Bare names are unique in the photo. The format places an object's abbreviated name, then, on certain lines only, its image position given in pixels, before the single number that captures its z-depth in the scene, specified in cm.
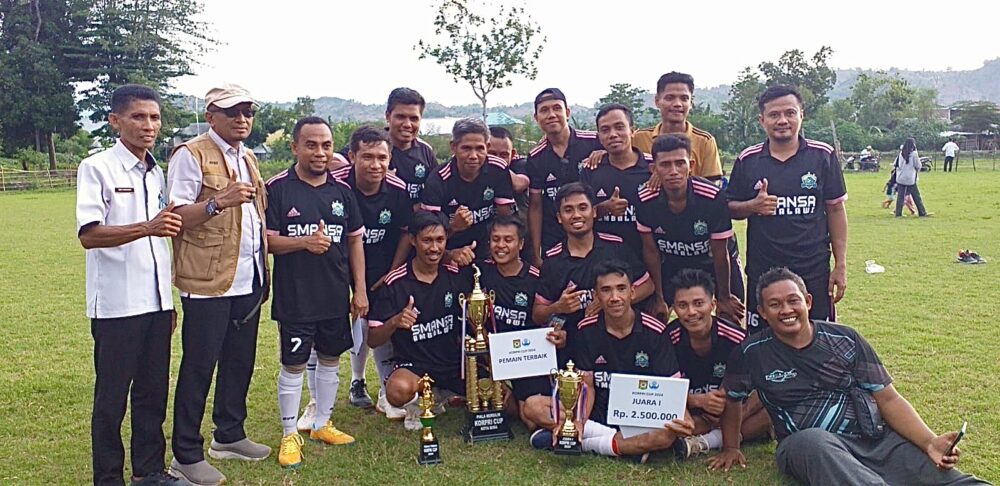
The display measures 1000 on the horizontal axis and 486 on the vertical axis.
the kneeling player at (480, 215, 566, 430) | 517
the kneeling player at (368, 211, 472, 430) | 516
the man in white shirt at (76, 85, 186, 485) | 371
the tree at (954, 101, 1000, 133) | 5578
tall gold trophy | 494
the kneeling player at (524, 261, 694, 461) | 457
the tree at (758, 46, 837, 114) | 5294
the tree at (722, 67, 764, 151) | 4409
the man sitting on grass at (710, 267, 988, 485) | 384
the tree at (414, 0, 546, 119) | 2911
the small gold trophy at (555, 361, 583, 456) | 449
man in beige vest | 414
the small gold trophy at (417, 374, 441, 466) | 461
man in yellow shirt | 555
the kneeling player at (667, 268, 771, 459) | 457
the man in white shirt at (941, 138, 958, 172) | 3238
